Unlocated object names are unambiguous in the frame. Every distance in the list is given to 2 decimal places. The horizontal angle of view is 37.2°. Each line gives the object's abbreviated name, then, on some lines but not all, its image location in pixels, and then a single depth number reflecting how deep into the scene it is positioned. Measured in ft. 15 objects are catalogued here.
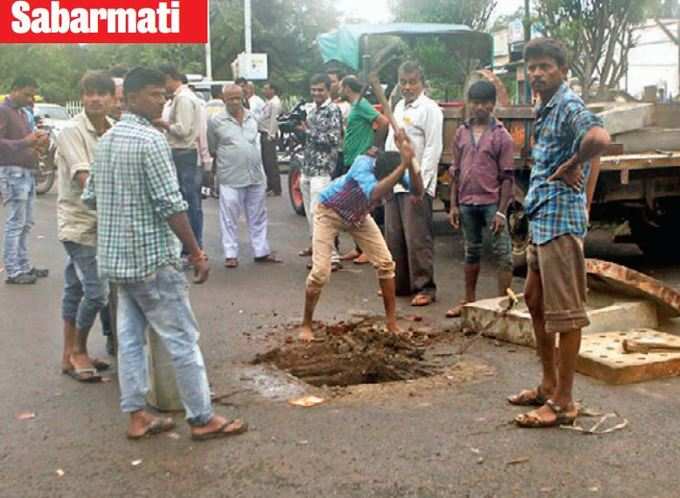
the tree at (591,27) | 55.31
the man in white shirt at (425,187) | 26.84
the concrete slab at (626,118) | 29.58
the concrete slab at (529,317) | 21.74
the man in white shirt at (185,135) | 31.01
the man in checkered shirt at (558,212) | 15.99
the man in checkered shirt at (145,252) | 15.51
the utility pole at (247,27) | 92.38
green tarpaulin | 49.57
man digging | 22.38
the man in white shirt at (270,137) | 53.47
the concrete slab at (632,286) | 22.30
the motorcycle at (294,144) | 46.80
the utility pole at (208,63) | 100.38
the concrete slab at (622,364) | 18.78
